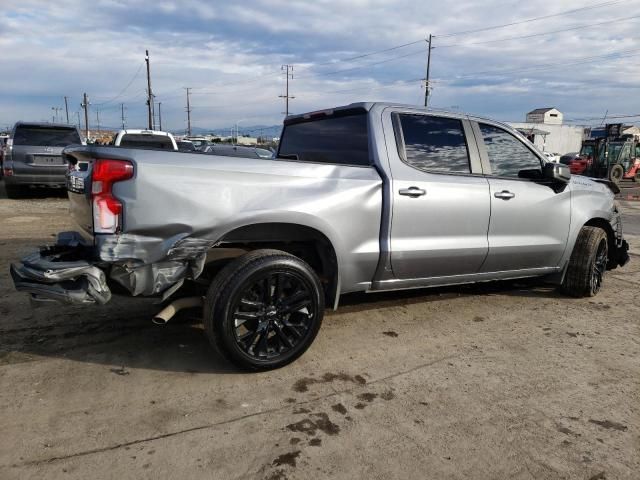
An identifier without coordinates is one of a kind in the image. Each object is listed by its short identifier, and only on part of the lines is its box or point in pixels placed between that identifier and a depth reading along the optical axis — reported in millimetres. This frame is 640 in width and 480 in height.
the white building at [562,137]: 67125
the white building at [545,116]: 88562
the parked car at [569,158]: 29302
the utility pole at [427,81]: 50028
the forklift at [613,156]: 25125
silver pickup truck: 2957
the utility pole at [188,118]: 96038
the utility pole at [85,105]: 74500
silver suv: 11070
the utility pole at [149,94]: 46500
